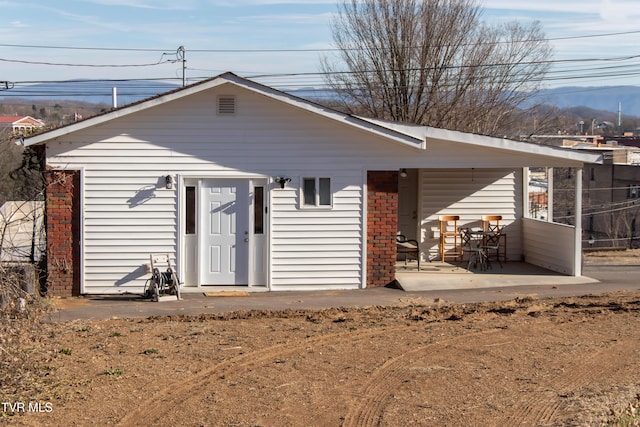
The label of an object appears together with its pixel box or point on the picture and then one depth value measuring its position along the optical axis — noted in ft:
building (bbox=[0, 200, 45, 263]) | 54.39
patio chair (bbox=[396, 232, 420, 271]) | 64.39
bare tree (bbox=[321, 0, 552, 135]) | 118.01
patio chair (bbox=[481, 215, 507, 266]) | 68.71
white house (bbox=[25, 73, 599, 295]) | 54.75
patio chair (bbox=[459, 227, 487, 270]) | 65.10
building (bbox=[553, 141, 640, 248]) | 176.35
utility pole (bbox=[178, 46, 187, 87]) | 147.56
